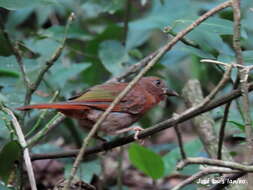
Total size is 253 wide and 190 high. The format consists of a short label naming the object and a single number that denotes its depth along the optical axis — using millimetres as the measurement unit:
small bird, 7270
